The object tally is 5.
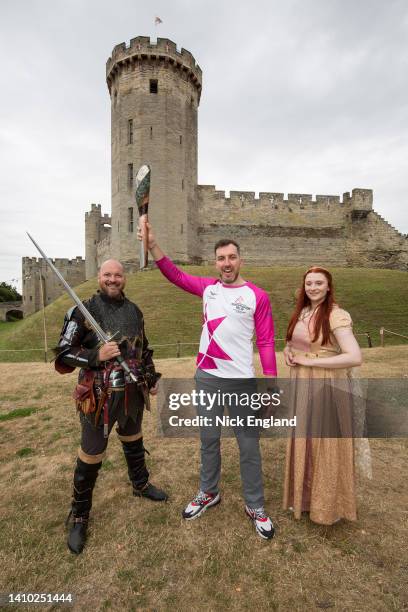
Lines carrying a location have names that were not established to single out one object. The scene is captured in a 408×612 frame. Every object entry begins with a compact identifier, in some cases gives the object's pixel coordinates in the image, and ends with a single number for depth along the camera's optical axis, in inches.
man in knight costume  112.2
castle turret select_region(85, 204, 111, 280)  1504.7
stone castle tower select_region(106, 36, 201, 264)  1035.9
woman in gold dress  110.3
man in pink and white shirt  114.5
